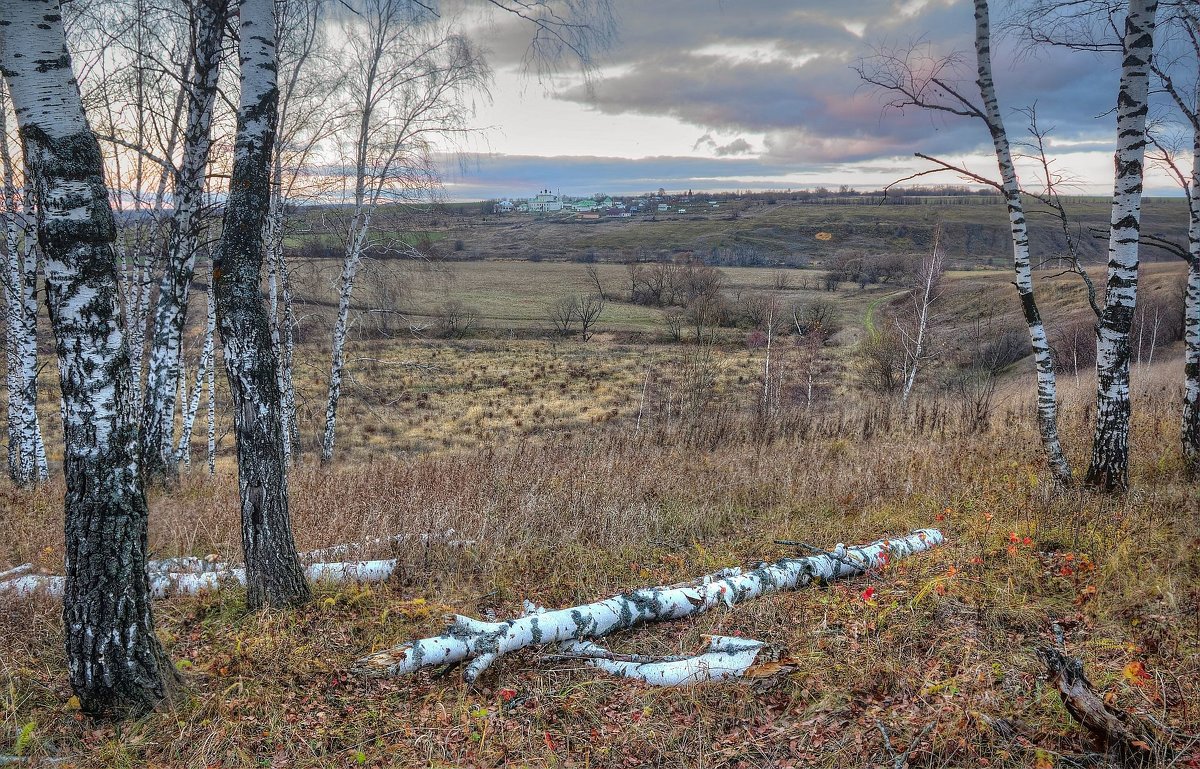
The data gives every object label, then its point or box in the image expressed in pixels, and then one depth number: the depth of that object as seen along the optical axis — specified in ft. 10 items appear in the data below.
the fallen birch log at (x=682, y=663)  12.60
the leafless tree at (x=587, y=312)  176.14
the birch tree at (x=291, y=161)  39.22
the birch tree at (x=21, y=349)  31.86
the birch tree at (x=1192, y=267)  23.59
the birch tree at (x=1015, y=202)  22.75
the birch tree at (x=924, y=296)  67.28
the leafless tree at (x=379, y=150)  45.96
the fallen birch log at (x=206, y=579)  15.44
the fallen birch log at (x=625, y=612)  12.87
